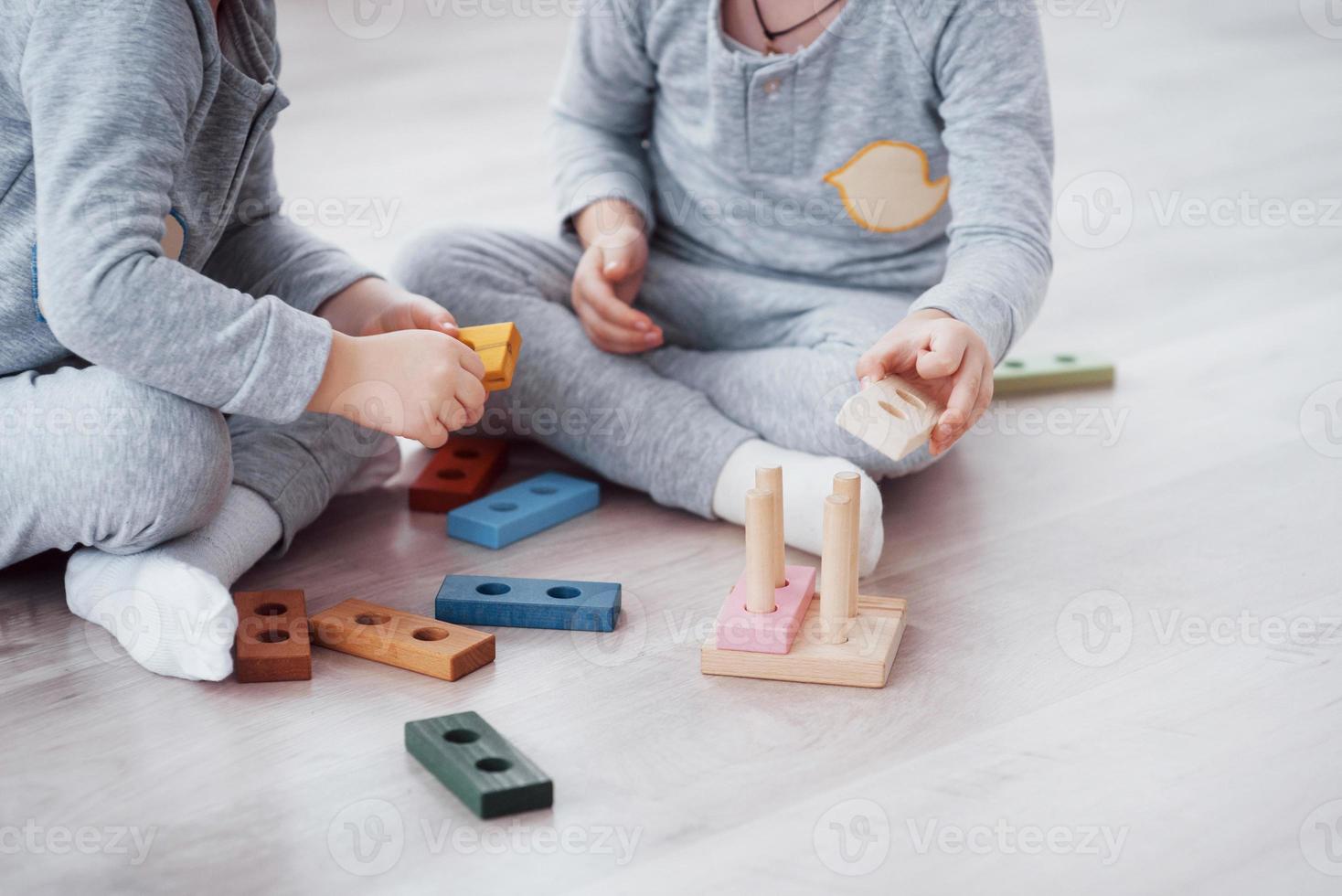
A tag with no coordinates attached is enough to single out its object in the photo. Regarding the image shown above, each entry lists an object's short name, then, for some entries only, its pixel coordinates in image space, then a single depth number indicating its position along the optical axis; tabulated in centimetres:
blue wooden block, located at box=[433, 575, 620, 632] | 169
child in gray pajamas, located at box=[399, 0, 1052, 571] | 179
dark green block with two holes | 154
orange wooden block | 165
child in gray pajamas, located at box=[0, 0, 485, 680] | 161
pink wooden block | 164
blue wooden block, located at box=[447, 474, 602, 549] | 181
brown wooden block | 164
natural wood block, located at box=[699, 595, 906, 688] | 163
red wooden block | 186
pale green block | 203
